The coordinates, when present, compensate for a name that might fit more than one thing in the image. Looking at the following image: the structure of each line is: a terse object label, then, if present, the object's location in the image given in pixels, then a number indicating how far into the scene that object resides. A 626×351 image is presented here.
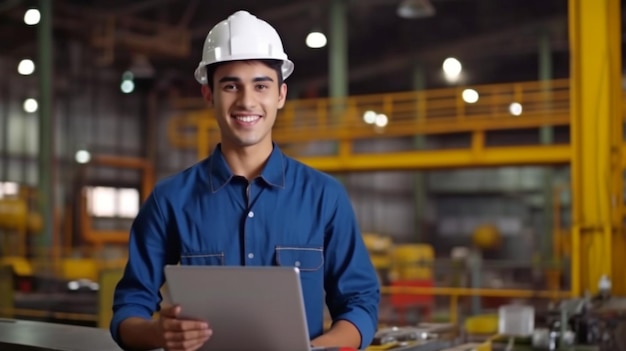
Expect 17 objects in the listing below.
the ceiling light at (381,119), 20.02
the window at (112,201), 25.92
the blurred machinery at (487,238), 26.41
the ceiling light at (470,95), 17.20
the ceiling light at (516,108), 17.47
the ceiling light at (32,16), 16.73
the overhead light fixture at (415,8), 16.12
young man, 2.31
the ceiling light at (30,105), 23.55
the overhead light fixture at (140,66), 21.06
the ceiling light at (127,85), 23.55
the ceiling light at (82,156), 24.86
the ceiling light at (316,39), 16.02
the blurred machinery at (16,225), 19.14
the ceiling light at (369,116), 22.31
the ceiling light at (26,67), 17.66
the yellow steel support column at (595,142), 8.04
